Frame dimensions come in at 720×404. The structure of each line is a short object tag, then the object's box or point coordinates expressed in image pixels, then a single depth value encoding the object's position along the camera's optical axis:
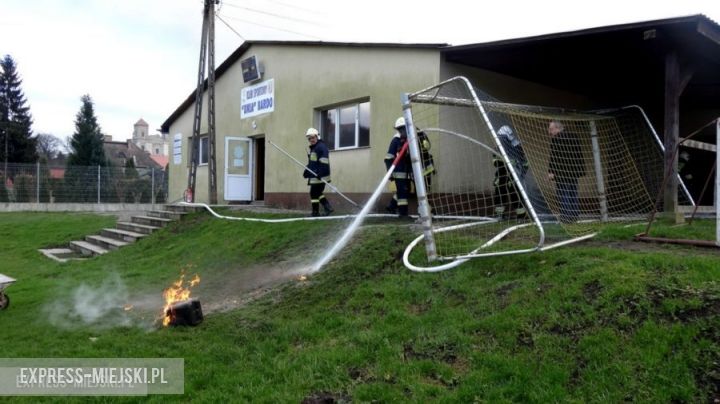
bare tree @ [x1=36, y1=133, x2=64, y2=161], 58.59
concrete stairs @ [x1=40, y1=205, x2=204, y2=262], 12.63
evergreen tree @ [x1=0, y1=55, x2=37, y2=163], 37.88
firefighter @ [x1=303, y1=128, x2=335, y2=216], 10.45
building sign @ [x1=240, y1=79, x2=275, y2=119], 14.66
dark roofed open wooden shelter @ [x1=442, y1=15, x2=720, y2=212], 7.77
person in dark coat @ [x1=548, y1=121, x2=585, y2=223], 8.28
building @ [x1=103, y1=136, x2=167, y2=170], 71.03
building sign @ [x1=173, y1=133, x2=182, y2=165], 19.44
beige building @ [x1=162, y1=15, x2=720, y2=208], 8.61
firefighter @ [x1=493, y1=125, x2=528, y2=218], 8.20
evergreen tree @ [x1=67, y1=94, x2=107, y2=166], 41.53
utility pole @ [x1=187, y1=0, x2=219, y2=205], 15.35
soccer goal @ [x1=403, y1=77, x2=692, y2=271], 6.23
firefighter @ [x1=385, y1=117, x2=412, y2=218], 8.92
